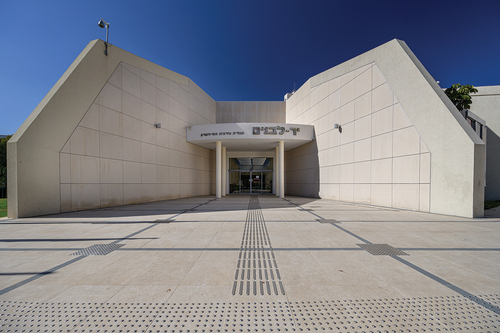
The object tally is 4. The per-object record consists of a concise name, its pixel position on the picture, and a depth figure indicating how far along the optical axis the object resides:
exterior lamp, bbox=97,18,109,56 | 11.53
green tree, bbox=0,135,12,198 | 24.52
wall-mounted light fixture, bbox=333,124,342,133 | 15.26
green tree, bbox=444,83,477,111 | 13.49
